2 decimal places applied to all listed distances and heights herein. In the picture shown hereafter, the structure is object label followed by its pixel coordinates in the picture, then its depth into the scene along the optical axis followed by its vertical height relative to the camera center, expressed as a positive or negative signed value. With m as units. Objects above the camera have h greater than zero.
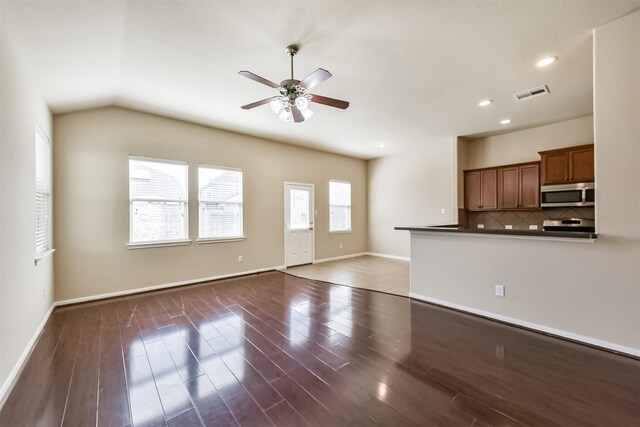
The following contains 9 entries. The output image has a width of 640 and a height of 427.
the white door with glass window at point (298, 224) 6.16 -0.26
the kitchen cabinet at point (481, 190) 5.52 +0.47
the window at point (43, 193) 3.04 +0.28
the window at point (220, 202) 4.93 +0.22
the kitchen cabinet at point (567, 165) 4.21 +0.76
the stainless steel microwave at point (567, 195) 4.15 +0.25
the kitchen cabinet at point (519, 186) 4.93 +0.48
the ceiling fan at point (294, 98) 2.34 +1.18
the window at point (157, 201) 4.22 +0.22
